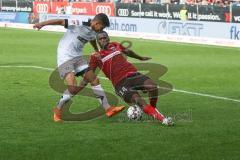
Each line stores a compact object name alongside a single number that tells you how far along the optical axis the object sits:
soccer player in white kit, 11.36
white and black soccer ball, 11.12
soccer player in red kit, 11.02
